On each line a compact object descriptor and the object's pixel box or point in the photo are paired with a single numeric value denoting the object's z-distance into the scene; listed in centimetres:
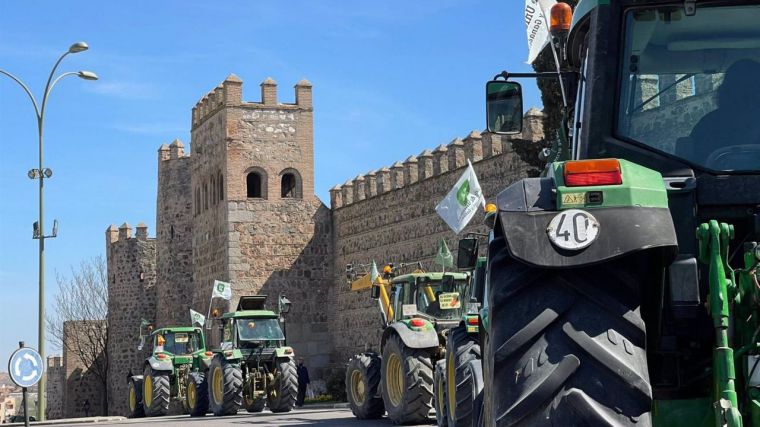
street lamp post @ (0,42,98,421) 2150
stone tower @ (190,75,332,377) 3769
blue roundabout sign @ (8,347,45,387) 1277
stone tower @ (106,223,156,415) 4656
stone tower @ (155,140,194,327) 4350
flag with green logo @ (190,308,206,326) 3212
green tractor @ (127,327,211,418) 2377
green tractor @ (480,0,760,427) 359
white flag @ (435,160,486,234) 2158
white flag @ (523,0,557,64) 1356
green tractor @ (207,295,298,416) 2175
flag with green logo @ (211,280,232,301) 3459
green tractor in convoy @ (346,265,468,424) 1423
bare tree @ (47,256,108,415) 5000
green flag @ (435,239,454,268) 2083
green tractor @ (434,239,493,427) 1033
